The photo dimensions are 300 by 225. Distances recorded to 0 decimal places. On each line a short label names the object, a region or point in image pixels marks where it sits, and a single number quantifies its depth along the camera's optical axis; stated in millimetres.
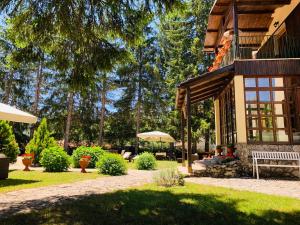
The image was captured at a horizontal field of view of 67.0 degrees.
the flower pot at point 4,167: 7340
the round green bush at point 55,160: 9665
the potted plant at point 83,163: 9485
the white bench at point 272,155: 8138
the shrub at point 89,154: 11309
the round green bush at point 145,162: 11467
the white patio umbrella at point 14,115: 6811
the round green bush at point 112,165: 8947
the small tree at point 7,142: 11431
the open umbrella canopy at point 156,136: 17845
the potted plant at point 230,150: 9288
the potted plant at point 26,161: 9958
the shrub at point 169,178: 6461
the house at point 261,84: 8546
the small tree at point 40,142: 11796
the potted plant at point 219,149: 11583
